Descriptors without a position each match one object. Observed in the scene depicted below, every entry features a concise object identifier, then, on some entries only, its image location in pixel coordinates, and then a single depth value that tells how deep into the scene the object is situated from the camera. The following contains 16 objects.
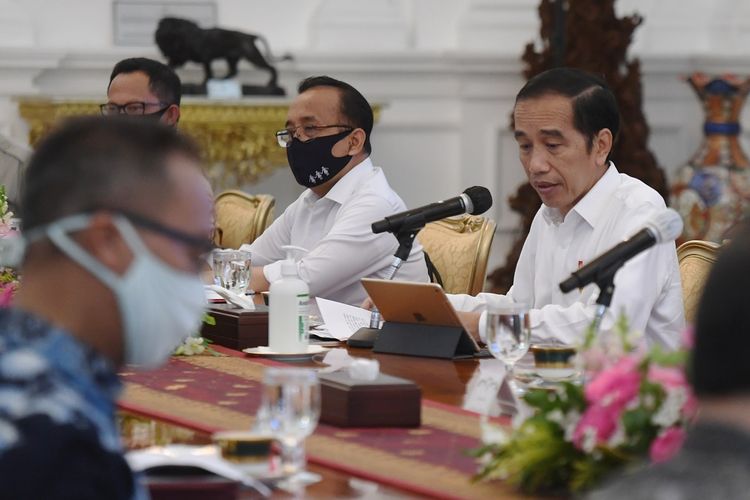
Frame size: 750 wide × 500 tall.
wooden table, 3.73
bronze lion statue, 13.52
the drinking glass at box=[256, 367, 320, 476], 3.65
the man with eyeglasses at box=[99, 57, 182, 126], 9.34
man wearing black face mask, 8.26
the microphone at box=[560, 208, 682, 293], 4.68
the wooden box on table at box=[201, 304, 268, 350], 6.37
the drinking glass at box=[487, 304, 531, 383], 4.97
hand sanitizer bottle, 5.96
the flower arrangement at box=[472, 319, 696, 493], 3.28
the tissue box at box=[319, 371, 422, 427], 4.48
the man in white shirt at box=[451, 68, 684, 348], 6.53
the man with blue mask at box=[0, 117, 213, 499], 2.75
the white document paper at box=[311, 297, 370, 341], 6.60
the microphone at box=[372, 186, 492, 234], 6.12
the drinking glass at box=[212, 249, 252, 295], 7.45
